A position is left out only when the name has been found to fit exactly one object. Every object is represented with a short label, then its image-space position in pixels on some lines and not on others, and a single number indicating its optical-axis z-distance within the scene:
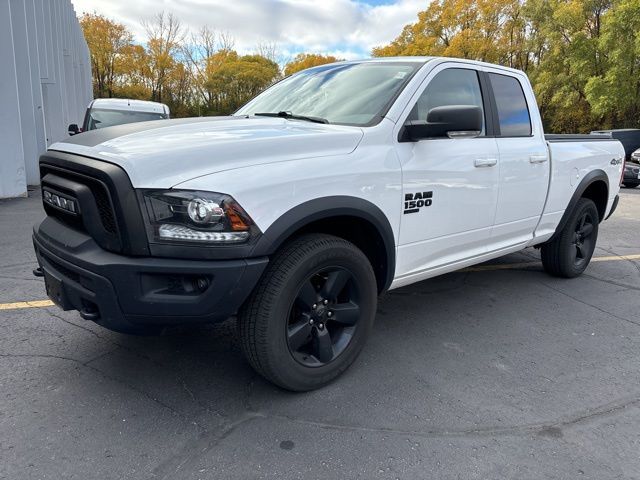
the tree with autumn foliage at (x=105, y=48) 43.44
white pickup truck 2.25
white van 10.02
